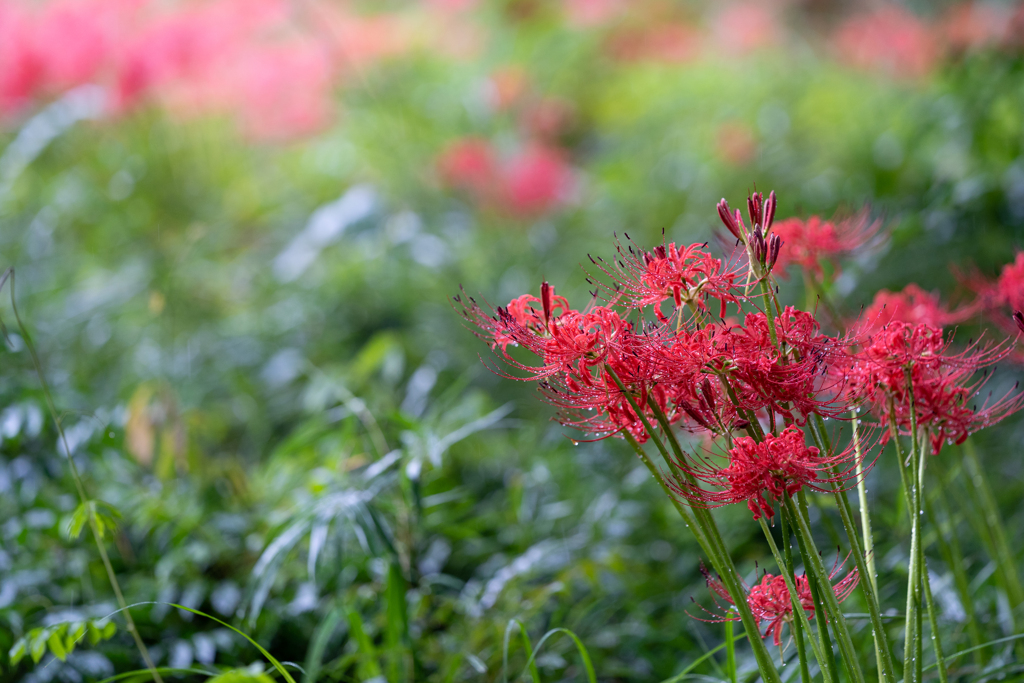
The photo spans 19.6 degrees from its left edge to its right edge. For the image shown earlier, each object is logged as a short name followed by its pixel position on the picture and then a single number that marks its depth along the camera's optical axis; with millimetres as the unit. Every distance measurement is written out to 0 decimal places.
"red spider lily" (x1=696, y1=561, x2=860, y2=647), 2066
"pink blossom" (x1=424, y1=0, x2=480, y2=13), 7348
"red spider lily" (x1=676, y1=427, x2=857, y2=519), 1985
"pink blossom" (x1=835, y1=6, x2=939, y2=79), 7335
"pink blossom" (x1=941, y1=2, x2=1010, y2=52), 3741
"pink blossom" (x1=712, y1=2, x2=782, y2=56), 9149
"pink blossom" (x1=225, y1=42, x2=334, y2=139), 6398
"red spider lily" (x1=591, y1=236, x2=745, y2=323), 2007
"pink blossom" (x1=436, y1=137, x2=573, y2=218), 4993
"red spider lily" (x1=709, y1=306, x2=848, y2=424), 1983
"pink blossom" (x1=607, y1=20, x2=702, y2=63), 8118
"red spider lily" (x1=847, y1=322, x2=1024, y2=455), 2021
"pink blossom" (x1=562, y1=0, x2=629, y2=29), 6930
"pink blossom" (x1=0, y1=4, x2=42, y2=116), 4791
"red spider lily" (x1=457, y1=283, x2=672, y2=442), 1993
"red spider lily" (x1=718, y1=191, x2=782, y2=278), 1975
